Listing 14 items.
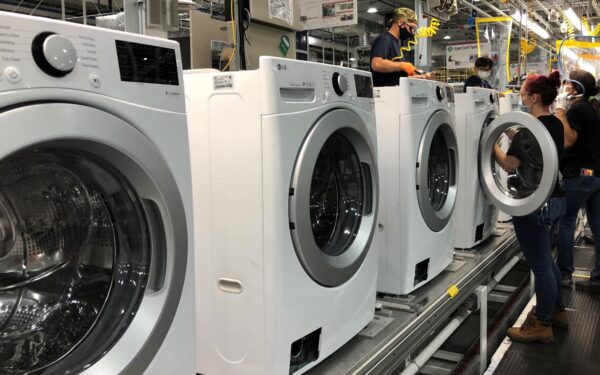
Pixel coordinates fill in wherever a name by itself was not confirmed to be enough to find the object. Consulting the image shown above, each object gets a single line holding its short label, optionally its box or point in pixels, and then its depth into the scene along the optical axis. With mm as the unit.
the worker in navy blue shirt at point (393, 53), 3178
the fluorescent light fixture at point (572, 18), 9195
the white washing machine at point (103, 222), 1108
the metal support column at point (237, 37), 2215
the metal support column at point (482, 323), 3031
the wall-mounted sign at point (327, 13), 4383
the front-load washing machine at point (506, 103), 4512
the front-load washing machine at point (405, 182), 2551
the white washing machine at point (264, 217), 1651
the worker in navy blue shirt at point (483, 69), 5491
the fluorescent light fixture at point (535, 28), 9879
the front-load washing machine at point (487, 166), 3371
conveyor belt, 1986
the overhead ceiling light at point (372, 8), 12289
